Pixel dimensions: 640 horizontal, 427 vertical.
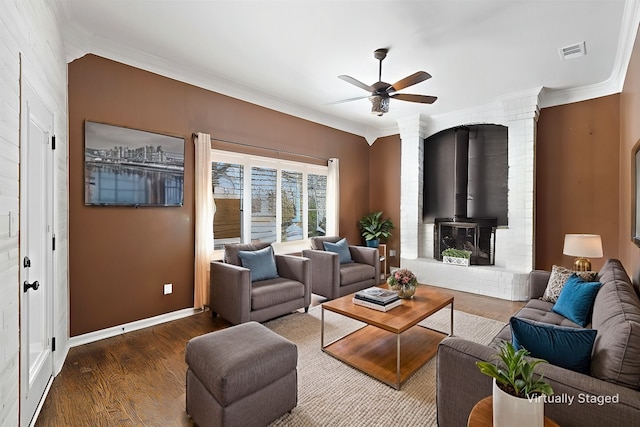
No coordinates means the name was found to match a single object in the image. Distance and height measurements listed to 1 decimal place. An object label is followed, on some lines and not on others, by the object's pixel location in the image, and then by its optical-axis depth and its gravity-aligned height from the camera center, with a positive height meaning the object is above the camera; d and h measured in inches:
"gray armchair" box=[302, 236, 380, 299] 168.7 -34.1
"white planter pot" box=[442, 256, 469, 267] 199.3 -32.2
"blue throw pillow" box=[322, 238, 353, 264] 189.2 -23.2
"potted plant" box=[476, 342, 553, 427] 42.8 -26.4
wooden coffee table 97.3 -50.7
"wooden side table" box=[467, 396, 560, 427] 46.8 -32.4
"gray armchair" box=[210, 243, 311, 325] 128.2 -34.8
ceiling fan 119.3 +50.3
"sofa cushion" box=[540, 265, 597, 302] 111.7 -25.7
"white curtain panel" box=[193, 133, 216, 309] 150.0 -3.0
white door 69.5 -10.4
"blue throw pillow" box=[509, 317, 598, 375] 54.8 -24.3
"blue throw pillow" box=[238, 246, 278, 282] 145.6 -24.9
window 167.5 +8.1
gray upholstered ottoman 66.6 -38.4
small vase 119.8 -30.9
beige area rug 77.7 -52.6
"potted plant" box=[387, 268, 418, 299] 120.0 -28.4
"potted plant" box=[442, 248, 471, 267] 199.9 -29.5
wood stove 198.8 -16.6
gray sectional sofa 46.6 -27.9
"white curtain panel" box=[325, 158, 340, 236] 223.1 +11.1
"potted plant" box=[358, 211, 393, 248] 236.2 -12.6
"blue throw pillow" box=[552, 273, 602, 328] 91.0 -27.3
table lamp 134.6 -15.6
